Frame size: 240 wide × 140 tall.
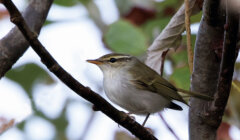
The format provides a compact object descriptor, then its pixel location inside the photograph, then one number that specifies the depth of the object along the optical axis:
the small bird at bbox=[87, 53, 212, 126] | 5.91
